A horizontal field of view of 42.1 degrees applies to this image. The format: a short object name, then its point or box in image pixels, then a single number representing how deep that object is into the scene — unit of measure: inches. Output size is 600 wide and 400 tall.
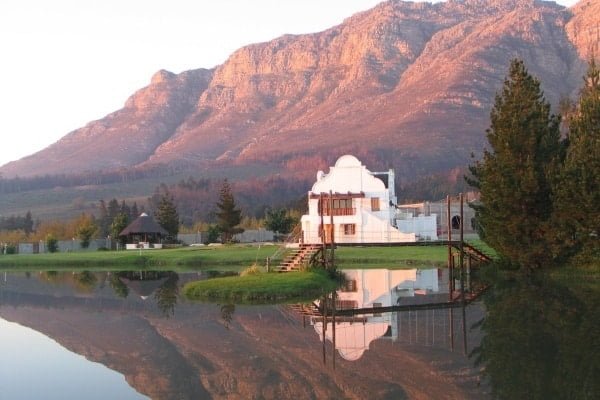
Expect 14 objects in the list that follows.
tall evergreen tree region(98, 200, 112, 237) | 3726.4
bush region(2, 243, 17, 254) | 3043.6
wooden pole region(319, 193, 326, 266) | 1552.8
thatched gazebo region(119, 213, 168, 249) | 3044.5
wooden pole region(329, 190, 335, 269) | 1508.4
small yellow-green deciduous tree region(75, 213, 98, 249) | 3171.8
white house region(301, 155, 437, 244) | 2495.1
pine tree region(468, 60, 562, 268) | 1445.6
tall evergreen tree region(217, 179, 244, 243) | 3208.7
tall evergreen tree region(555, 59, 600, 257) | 1327.5
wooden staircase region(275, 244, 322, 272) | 1545.3
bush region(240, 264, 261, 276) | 1461.6
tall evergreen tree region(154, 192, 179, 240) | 3321.9
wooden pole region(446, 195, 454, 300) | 1353.0
